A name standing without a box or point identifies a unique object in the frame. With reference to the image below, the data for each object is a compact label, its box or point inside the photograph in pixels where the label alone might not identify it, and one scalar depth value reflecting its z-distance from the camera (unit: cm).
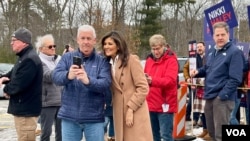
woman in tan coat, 449
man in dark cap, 526
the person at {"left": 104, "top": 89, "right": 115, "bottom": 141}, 668
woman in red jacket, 580
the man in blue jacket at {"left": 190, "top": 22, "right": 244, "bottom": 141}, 509
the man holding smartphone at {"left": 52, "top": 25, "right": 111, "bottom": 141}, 429
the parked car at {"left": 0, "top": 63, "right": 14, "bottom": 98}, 1816
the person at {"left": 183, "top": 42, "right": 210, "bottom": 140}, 889
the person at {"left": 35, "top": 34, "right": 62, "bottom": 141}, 621
